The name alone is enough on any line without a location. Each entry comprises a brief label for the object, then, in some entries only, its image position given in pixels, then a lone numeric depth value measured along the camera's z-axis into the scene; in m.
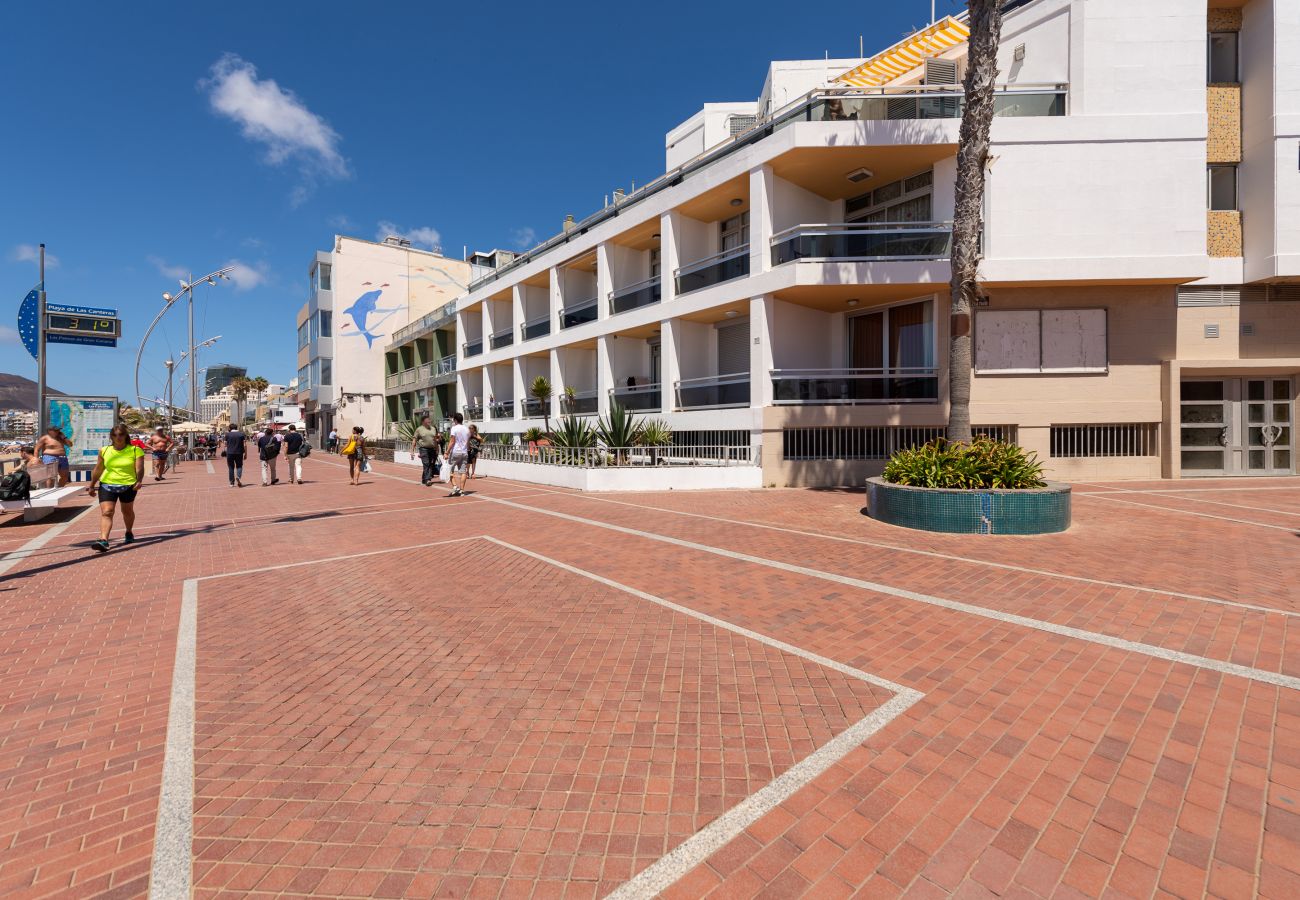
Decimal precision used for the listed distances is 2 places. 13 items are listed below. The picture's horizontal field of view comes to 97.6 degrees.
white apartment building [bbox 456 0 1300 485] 13.24
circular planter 7.90
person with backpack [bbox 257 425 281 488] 16.14
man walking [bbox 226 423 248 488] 15.95
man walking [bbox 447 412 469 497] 13.35
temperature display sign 14.38
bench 9.56
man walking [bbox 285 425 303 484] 16.38
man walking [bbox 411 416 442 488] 15.50
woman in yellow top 7.44
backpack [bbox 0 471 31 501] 9.49
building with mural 40.38
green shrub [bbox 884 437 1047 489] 8.49
